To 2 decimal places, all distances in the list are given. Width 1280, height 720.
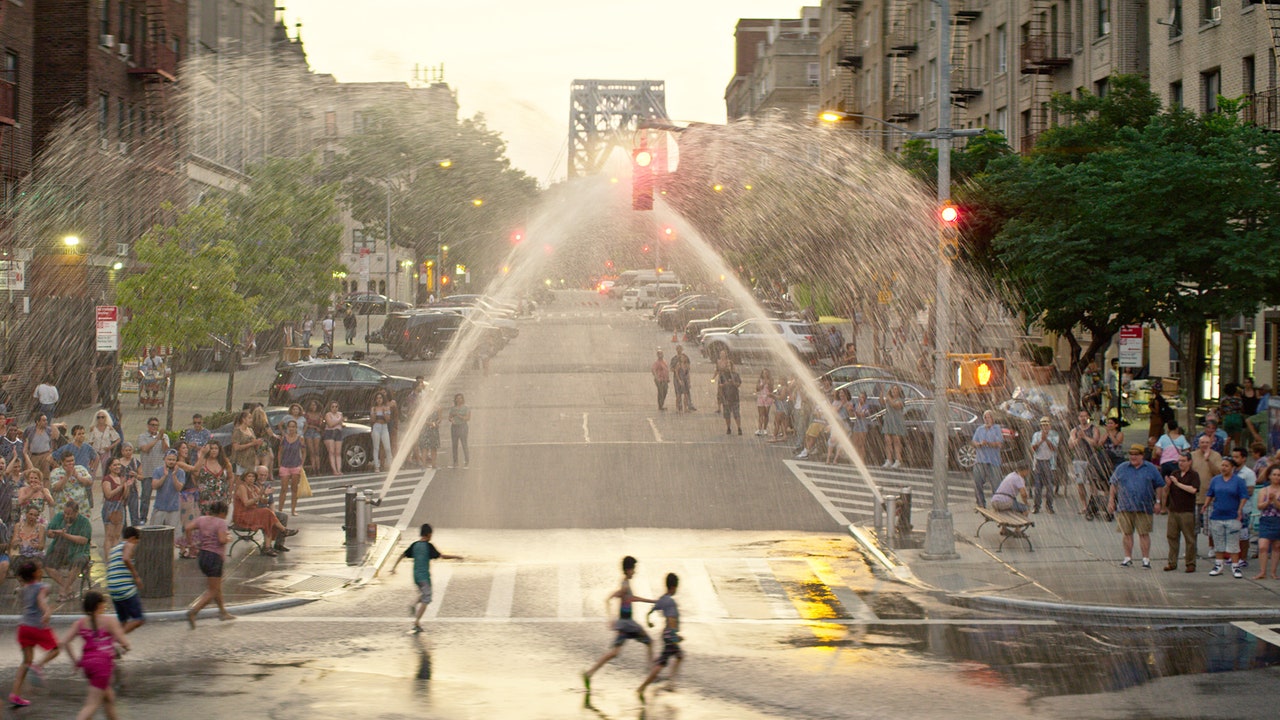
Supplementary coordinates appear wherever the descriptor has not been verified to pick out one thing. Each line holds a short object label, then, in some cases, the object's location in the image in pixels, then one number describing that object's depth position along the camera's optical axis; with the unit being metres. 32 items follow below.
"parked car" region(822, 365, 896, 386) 38.41
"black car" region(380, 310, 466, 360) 56.22
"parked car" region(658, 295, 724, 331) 69.94
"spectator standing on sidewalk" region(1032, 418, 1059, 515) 25.88
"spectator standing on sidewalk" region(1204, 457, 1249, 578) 20.05
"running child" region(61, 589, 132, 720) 12.12
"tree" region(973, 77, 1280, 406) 31.64
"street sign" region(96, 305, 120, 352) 30.95
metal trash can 18.62
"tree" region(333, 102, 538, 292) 83.56
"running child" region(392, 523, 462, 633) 17.08
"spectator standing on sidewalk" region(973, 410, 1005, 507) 26.50
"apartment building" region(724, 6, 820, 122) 127.75
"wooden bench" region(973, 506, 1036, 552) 22.50
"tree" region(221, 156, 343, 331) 49.09
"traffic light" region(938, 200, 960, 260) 21.94
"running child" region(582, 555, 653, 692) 13.94
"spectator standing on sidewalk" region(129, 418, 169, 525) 23.75
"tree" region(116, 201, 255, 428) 39.16
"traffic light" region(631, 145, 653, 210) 24.95
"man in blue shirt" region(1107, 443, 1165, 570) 20.73
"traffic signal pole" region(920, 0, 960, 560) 21.84
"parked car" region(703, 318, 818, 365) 53.75
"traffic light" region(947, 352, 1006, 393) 20.88
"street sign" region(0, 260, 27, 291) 32.25
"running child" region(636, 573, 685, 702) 13.78
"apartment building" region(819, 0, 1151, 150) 49.75
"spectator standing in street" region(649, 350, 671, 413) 41.38
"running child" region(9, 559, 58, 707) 13.23
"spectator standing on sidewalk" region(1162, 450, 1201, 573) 20.30
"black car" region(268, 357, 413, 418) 36.44
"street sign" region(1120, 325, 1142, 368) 31.83
